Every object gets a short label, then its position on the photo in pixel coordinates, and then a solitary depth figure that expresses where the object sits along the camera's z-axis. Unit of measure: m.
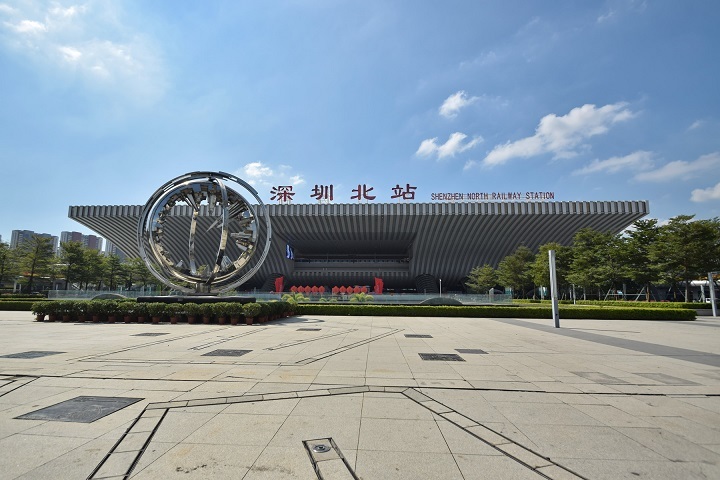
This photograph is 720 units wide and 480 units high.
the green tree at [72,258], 52.50
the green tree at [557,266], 42.50
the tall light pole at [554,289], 19.21
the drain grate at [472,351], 10.64
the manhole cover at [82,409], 5.03
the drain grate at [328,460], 3.48
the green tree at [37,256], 49.50
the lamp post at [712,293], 27.75
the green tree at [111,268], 59.69
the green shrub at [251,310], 18.08
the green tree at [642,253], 33.62
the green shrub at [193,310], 18.56
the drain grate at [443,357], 9.60
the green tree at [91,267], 54.53
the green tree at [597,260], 35.62
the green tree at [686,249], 30.03
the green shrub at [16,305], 29.72
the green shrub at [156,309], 18.72
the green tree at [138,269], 61.77
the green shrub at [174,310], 18.73
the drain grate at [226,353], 9.84
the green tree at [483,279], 54.00
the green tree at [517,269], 49.25
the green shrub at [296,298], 33.94
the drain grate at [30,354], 9.38
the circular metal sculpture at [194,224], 21.67
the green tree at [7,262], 49.53
